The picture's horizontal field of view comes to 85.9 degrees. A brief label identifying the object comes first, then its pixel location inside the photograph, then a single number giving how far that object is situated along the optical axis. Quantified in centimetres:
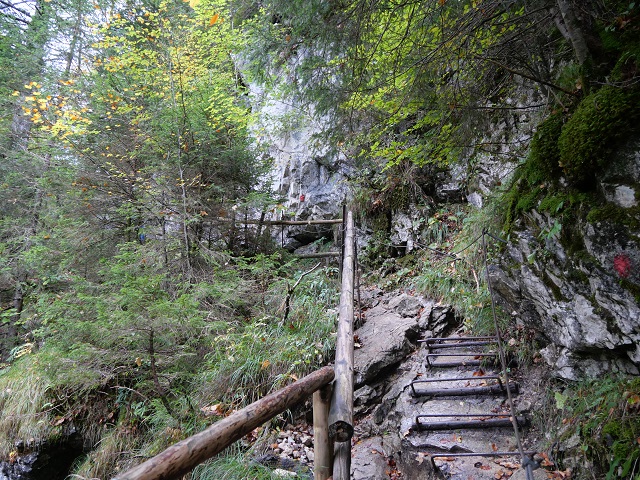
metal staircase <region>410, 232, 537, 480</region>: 327
